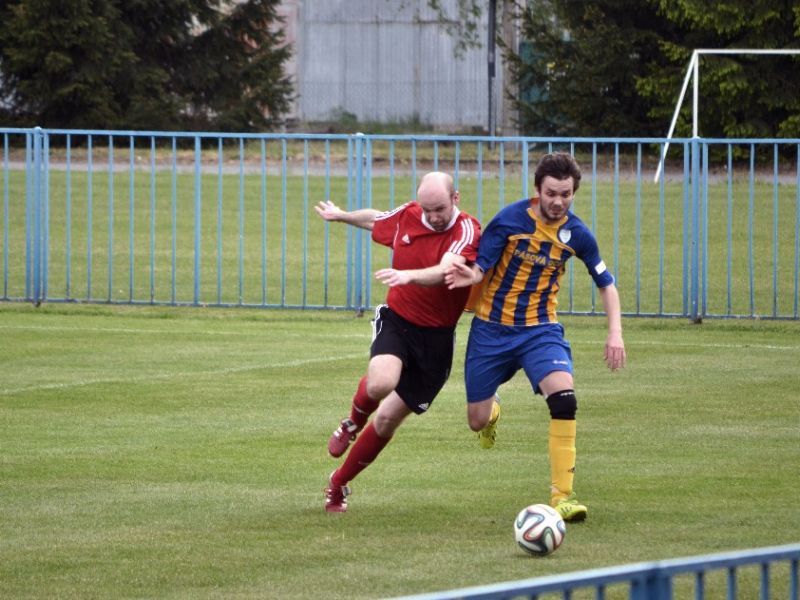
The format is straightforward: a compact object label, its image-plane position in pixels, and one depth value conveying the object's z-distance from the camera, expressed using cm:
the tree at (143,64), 6762
